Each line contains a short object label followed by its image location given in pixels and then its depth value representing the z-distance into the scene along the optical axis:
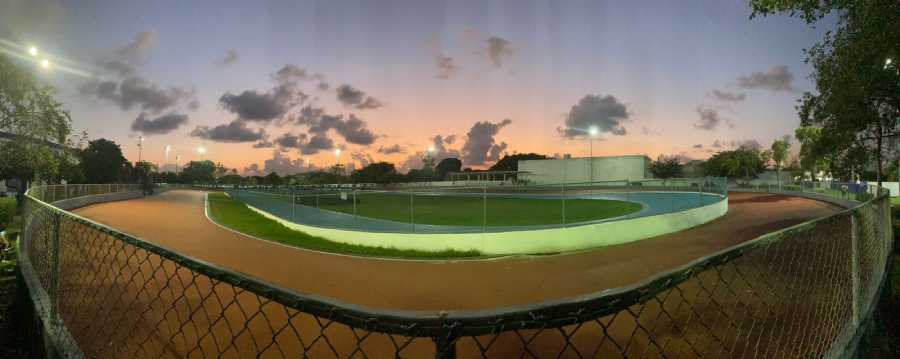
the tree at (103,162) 66.44
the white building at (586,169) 54.91
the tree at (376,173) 93.49
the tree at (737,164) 74.62
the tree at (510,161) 130.55
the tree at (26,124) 28.61
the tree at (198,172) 143.00
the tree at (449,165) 146.30
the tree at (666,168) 84.55
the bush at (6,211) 15.57
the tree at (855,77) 9.83
